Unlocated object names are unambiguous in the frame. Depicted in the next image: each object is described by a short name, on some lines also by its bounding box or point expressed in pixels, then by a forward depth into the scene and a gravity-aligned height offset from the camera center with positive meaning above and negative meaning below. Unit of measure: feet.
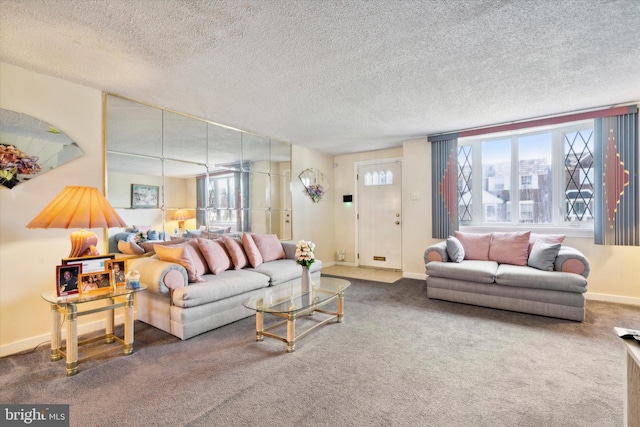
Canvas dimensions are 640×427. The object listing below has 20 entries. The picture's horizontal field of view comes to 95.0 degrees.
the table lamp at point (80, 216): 7.53 +0.00
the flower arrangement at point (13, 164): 8.18 +1.49
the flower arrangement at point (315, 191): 19.22 +1.48
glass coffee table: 8.27 -2.75
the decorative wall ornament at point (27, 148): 8.21 +2.04
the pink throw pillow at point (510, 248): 12.61 -1.61
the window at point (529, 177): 13.57 +1.75
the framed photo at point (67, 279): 7.46 -1.64
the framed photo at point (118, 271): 8.25 -1.59
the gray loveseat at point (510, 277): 10.32 -2.50
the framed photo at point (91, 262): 7.83 -1.25
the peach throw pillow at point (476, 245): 13.66 -1.58
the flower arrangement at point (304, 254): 9.73 -1.34
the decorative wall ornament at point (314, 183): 19.01 +2.08
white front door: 19.12 -0.13
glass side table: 7.19 -2.83
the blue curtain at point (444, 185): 15.80 +1.53
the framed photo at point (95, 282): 7.79 -1.81
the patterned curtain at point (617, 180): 11.87 +1.28
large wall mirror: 10.64 +1.83
